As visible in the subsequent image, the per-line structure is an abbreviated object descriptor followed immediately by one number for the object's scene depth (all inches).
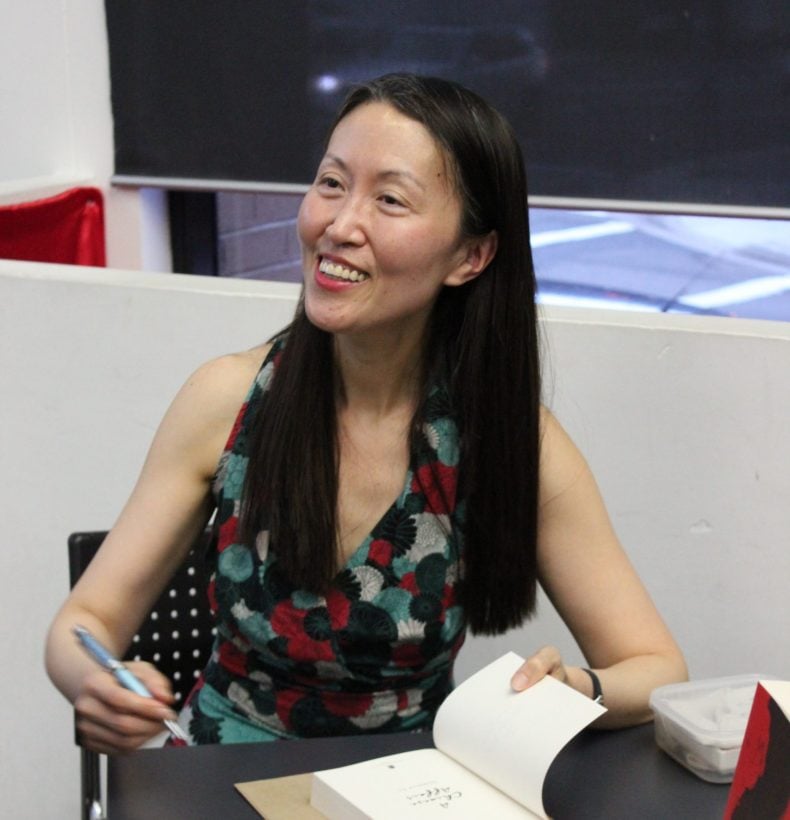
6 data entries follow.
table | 60.2
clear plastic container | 62.2
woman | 71.0
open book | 59.0
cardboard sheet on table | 59.4
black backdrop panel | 97.6
